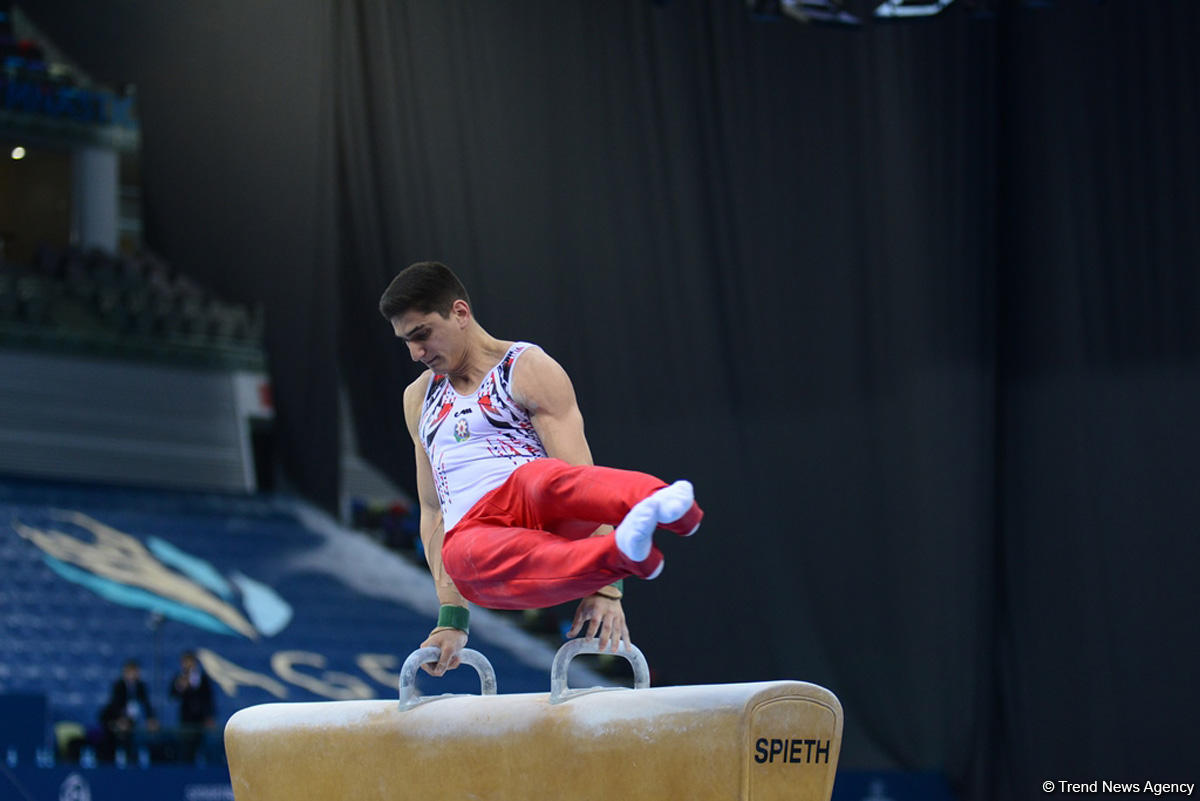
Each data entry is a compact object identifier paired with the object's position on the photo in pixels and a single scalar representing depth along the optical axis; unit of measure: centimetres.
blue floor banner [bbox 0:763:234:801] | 1417
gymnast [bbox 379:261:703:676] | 649
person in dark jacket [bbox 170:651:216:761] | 1973
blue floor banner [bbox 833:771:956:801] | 1809
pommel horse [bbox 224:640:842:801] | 614
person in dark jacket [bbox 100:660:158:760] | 1794
